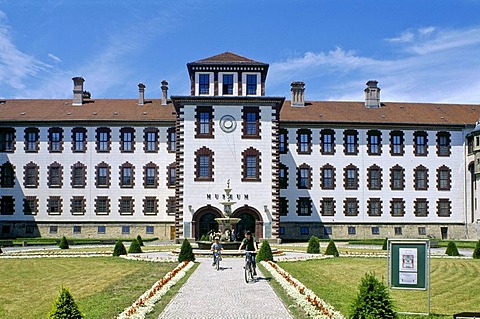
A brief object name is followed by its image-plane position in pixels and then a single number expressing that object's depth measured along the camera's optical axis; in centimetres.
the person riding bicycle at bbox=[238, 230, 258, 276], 2147
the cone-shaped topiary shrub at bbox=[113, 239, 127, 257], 3406
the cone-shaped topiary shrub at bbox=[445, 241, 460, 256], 3497
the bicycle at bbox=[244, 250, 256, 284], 2122
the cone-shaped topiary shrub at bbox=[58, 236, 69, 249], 4162
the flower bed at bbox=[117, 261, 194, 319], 1487
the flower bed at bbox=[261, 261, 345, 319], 1466
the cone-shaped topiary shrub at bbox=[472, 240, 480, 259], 3256
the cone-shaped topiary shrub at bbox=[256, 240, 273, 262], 2984
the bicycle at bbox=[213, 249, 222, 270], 2561
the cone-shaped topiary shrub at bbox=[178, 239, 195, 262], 2942
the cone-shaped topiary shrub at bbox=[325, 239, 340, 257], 3384
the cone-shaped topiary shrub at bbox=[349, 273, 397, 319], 1085
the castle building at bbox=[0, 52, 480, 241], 5528
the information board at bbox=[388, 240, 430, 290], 1545
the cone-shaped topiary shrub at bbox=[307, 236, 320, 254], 3597
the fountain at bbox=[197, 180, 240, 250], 3569
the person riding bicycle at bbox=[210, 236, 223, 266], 2577
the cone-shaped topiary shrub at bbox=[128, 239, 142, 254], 3566
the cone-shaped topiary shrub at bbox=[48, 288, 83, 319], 1028
